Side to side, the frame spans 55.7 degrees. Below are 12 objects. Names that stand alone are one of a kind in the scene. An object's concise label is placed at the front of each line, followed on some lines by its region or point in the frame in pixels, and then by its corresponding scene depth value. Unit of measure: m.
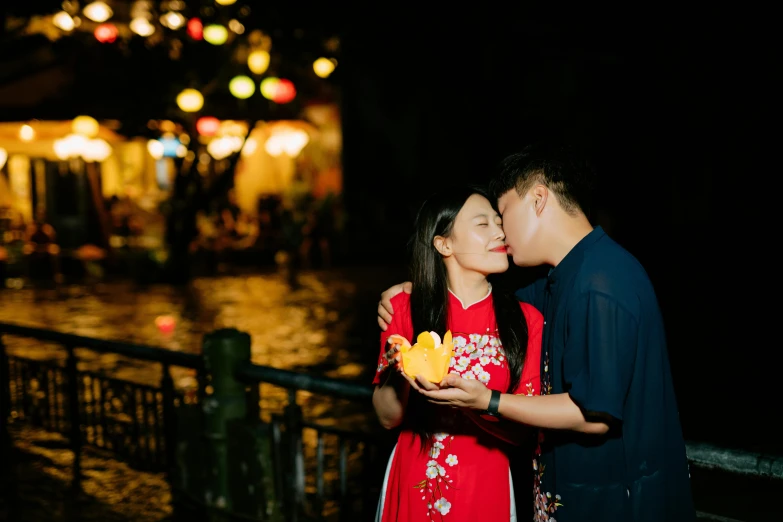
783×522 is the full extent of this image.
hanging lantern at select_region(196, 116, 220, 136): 16.78
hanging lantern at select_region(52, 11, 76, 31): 16.95
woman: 2.72
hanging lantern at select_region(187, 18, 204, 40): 15.64
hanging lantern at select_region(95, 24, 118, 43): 15.43
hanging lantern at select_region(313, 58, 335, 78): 17.01
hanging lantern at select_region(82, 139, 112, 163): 18.38
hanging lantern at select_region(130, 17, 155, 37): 15.97
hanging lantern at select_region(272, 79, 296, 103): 16.77
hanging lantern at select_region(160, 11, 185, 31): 16.08
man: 2.26
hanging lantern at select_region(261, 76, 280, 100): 16.69
